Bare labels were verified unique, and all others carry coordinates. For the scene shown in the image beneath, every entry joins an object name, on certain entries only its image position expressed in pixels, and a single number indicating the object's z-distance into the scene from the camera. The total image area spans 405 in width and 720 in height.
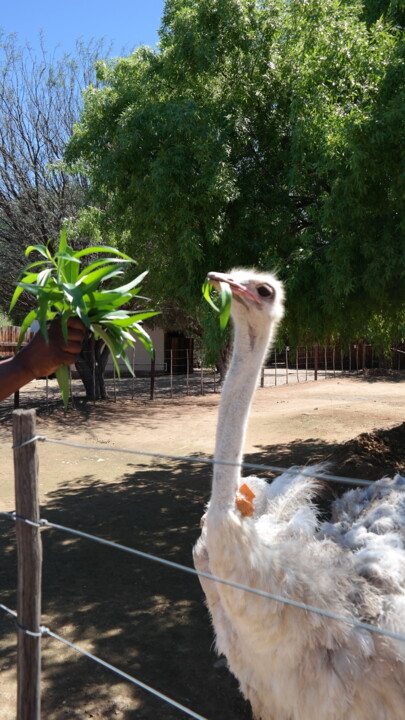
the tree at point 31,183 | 16.52
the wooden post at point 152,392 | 18.54
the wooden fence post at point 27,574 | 2.42
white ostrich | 2.56
